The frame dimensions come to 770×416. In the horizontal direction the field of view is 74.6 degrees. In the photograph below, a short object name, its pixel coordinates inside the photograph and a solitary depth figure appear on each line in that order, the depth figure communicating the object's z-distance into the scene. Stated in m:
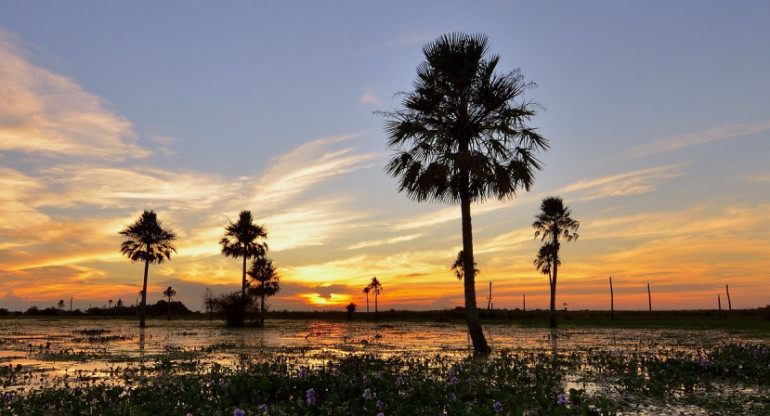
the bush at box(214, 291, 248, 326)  55.56
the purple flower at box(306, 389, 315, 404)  7.75
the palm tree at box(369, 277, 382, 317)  109.47
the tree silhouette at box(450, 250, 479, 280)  83.94
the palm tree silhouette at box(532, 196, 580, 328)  51.38
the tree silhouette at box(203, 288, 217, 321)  57.34
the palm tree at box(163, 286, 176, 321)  116.06
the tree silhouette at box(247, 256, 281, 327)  65.71
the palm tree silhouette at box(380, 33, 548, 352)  21.58
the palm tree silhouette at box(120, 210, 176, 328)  54.34
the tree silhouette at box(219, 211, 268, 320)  58.38
